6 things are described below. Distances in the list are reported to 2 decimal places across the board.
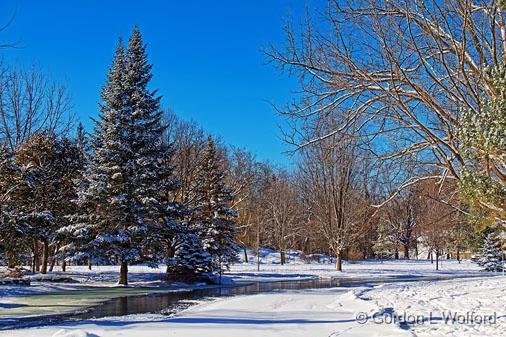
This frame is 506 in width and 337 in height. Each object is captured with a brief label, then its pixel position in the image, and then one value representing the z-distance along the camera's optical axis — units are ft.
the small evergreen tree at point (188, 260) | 83.82
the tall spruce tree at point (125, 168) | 76.38
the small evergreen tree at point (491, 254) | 123.90
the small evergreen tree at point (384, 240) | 190.09
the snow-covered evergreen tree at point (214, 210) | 103.89
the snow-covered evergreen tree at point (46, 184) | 81.71
